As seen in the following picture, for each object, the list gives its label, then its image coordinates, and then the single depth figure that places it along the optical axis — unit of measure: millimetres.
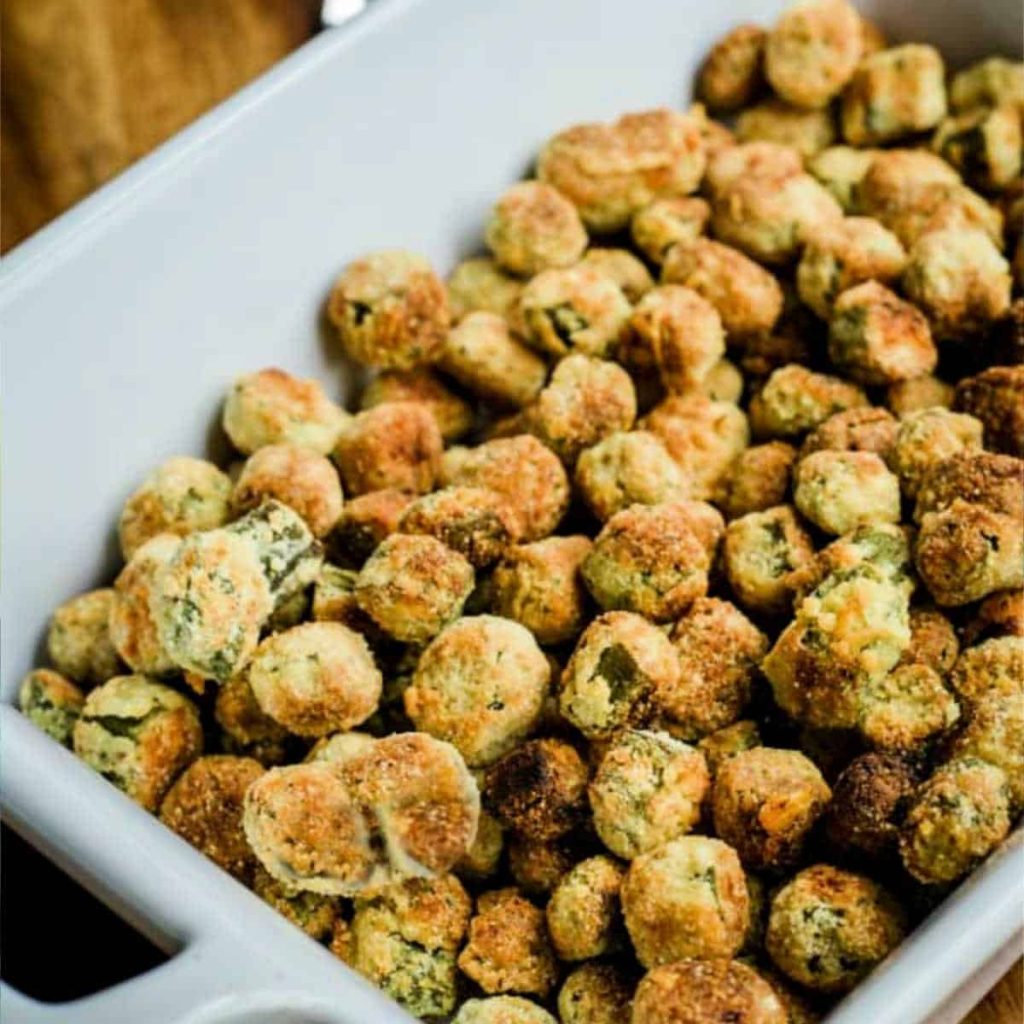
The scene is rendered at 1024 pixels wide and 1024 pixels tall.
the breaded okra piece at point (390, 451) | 447
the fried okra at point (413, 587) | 412
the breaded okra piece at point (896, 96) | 495
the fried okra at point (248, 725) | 416
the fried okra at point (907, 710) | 395
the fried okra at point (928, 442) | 427
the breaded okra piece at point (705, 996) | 359
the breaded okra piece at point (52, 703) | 426
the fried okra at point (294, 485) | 434
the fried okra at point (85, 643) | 433
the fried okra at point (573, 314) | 462
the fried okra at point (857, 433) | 434
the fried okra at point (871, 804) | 380
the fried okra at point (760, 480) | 442
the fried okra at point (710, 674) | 408
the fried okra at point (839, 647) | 397
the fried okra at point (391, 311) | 465
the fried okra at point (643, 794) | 388
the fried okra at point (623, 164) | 484
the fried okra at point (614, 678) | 399
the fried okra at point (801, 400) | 449
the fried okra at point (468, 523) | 425
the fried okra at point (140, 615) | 418
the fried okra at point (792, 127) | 506
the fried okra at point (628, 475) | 432
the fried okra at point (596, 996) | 380
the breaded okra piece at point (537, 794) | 395
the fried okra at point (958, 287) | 454
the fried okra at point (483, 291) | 483
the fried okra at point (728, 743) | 405
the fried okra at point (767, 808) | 388
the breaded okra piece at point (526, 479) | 434
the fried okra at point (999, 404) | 433
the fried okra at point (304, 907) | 395
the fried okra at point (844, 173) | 494
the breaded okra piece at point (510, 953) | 387
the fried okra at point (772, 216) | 476
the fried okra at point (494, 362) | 467
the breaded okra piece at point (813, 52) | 498
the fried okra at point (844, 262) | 461
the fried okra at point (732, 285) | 464
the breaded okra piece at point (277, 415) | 451
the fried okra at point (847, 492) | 421
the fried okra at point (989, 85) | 494
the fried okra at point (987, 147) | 489
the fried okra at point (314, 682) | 405
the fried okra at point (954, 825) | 371
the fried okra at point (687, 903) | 375
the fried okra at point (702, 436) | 447
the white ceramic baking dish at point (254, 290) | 355
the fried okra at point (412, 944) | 388
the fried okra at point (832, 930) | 375
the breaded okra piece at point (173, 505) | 438
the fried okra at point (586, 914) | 384
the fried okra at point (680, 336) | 451
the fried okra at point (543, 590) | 422
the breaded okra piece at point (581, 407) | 446
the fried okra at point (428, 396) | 472
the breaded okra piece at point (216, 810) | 404
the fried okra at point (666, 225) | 481
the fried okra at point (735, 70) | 509
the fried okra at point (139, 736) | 413
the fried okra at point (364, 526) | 435
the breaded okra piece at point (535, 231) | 476
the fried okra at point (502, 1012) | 379
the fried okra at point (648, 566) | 415
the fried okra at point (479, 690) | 405
